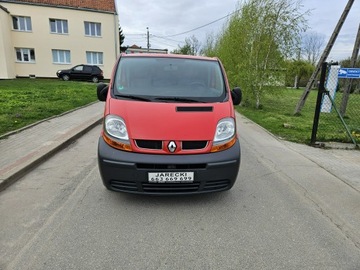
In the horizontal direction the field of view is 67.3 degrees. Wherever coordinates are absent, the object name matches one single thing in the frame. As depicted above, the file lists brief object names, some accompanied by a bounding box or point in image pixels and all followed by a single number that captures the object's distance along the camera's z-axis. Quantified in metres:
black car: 24.55
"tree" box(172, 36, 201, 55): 49.28
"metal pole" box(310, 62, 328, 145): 6.27
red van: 3.09
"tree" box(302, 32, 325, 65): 53.06
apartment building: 25.08
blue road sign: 7.80
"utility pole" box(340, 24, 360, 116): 10.24
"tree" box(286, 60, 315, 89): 41.52
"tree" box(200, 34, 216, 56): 23.52
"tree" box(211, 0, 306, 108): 12.50
